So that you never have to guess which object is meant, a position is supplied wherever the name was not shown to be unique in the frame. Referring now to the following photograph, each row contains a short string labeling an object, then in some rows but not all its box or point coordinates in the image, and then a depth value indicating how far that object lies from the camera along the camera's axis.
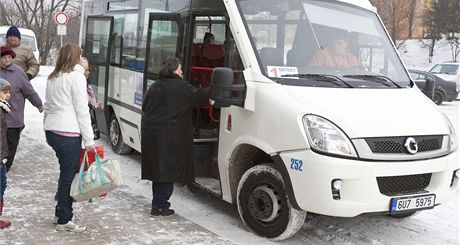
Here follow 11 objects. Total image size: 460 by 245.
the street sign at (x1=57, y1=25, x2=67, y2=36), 19.31
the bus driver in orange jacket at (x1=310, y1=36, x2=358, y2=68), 5.18
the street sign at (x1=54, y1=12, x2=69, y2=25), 19.65
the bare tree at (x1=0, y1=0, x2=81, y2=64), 45.22
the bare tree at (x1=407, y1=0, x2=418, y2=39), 55.83
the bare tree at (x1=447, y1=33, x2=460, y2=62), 47.99
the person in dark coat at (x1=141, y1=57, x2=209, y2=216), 5.27
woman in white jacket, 4.64
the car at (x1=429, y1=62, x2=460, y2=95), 20.70
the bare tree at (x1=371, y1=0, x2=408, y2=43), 52.22
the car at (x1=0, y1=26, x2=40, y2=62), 23.25
